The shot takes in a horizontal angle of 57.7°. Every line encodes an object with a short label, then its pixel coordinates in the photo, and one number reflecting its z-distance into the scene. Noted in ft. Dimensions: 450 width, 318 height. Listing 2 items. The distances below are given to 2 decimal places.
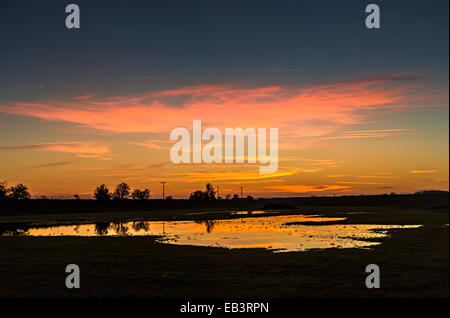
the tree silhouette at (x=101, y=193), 609.01
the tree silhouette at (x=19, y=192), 500.74
